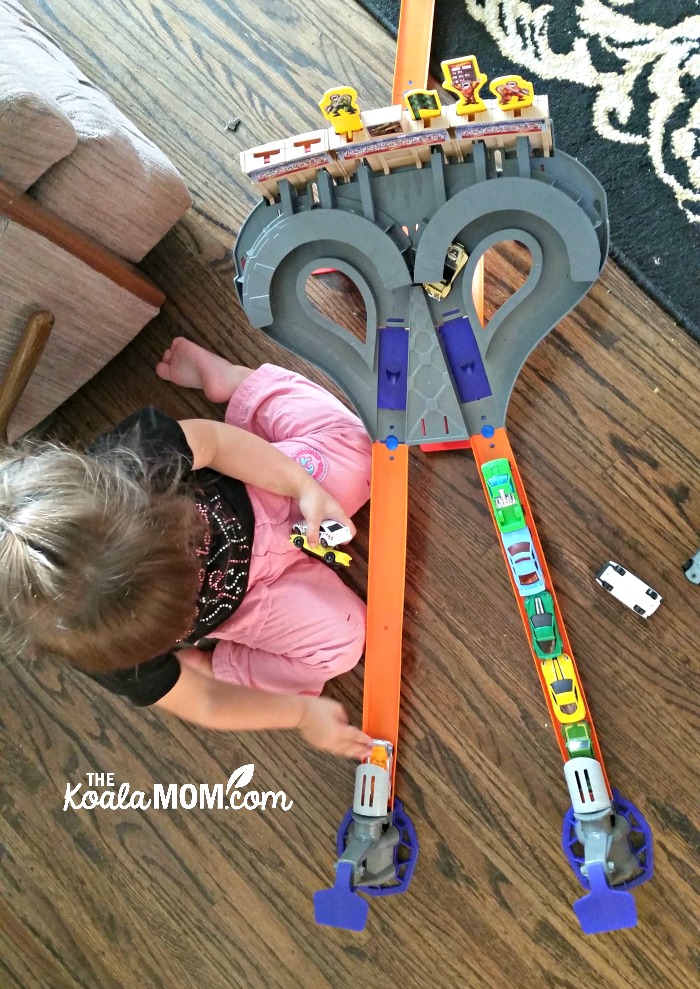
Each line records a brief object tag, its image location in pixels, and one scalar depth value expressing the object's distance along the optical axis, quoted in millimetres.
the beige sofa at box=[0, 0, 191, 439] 729
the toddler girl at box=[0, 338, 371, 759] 614
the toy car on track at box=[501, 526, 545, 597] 856
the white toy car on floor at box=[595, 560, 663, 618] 874
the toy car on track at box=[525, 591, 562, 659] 858
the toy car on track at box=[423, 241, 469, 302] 834
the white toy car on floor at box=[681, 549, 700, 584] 870
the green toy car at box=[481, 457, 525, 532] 863
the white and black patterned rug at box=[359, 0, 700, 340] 886
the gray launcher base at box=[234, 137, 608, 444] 796
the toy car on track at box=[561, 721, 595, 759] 858
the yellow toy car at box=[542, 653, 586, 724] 861
